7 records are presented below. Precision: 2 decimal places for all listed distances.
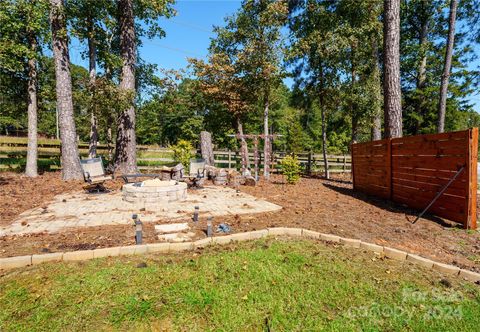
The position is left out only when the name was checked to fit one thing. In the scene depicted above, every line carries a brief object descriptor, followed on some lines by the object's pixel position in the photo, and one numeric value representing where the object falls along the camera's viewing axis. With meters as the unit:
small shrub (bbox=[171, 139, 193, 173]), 11.75
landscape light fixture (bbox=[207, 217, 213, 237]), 4.22
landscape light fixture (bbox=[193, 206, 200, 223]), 5.04
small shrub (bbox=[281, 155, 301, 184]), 10.23
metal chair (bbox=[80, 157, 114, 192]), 7.68
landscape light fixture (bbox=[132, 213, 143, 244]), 3.77
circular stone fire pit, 6.64
